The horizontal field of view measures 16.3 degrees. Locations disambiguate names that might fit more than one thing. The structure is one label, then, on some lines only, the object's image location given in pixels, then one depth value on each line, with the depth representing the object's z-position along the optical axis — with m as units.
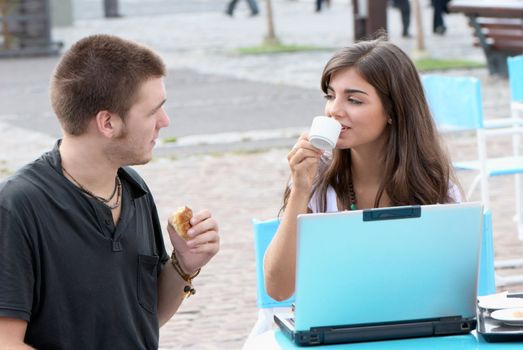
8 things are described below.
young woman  5.30
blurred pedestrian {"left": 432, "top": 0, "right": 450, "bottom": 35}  33.36
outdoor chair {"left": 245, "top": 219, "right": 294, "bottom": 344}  5.87
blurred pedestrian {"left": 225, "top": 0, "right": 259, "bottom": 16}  44.09
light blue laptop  4.37
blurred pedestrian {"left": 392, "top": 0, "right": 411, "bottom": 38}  32.08
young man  4.54
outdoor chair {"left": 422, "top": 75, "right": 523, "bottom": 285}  10.20
